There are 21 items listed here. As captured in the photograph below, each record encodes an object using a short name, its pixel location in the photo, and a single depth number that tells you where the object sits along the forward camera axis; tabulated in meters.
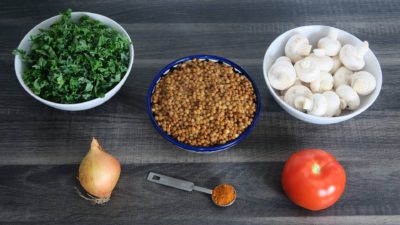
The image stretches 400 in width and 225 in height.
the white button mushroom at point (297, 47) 1.12
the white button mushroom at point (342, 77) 1.11
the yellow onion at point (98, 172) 0.99
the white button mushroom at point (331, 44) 1.12
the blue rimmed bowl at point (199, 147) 1.03
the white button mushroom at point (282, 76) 1.07
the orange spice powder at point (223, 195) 1.01
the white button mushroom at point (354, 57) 1.10
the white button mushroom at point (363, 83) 1.07
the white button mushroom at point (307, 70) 1.07
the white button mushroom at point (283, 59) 1.11
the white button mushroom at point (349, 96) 1.07
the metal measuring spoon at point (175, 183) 1.03
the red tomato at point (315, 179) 0.95
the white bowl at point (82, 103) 1.05
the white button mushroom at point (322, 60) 1.10
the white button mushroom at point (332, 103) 1.06
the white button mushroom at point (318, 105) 1.04
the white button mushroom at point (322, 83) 1.09
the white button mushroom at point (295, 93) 1.07
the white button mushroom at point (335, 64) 1.14
